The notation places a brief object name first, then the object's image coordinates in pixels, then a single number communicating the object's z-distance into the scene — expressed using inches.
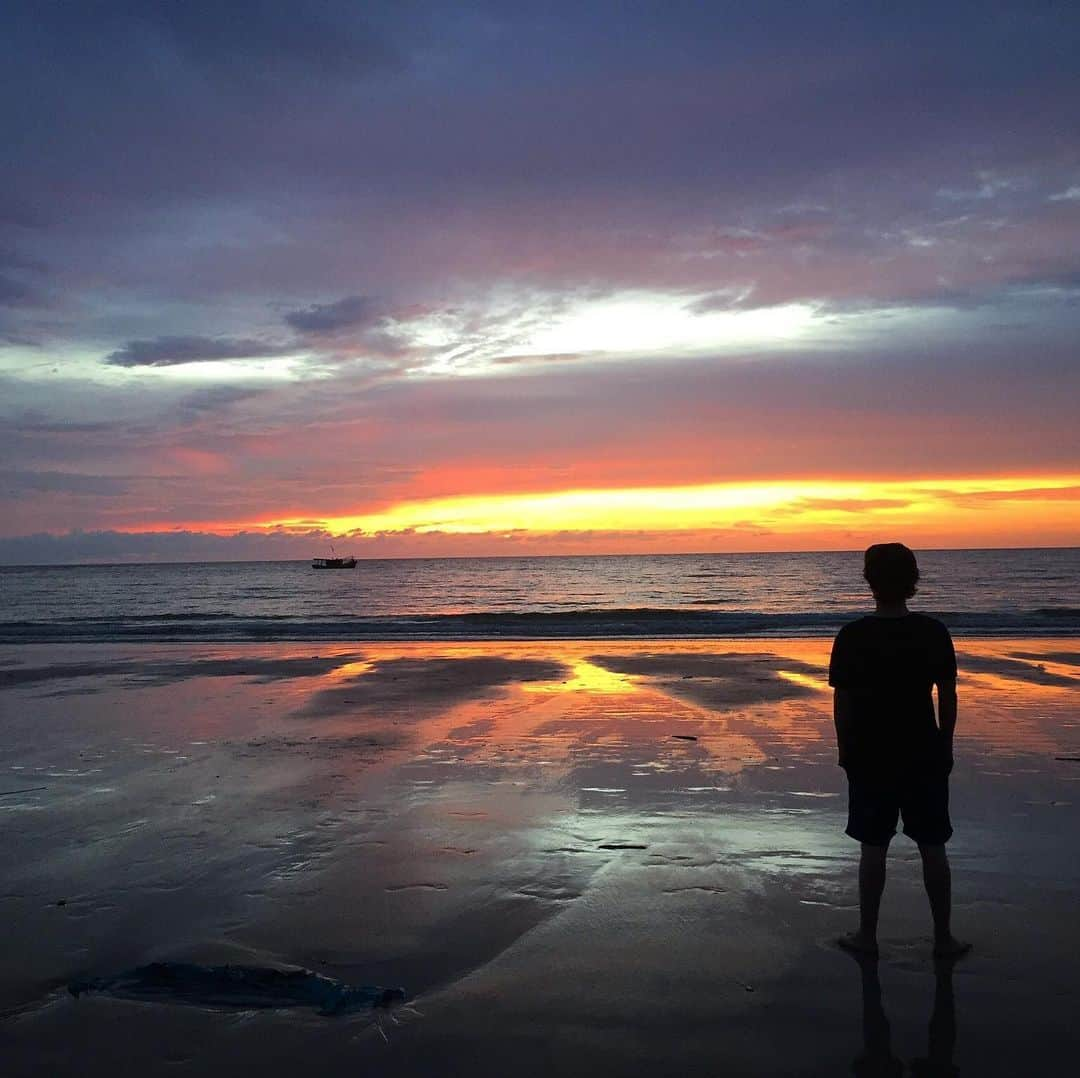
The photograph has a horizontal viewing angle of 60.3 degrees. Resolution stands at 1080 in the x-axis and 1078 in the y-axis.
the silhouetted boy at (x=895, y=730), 181.2
